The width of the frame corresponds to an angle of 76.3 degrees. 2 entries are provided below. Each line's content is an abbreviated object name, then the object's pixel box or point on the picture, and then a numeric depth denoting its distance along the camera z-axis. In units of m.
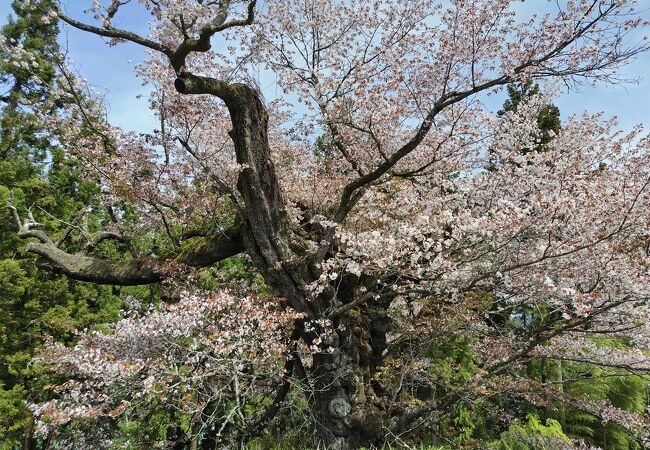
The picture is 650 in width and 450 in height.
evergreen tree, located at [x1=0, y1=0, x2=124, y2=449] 11.30
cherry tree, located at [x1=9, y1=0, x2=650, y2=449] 4.68
